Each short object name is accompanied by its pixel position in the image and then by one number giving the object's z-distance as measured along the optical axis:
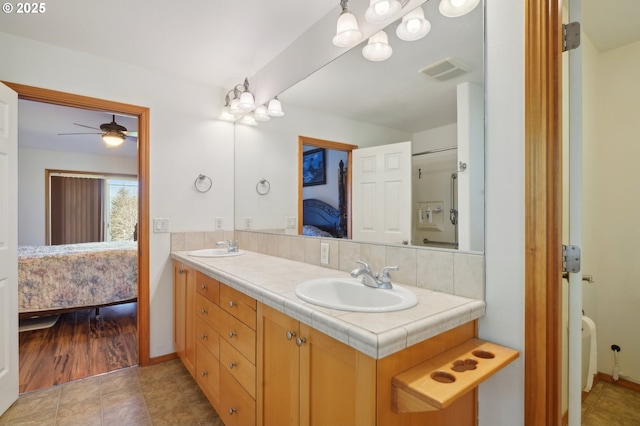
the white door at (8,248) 1.85
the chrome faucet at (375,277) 1.26
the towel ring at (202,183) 2.64
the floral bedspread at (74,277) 3.10
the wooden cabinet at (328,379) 0.84
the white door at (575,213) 1.08
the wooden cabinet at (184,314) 2.10
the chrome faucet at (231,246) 2.49
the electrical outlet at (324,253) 1.80
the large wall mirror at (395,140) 1.22
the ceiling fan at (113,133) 3.47
